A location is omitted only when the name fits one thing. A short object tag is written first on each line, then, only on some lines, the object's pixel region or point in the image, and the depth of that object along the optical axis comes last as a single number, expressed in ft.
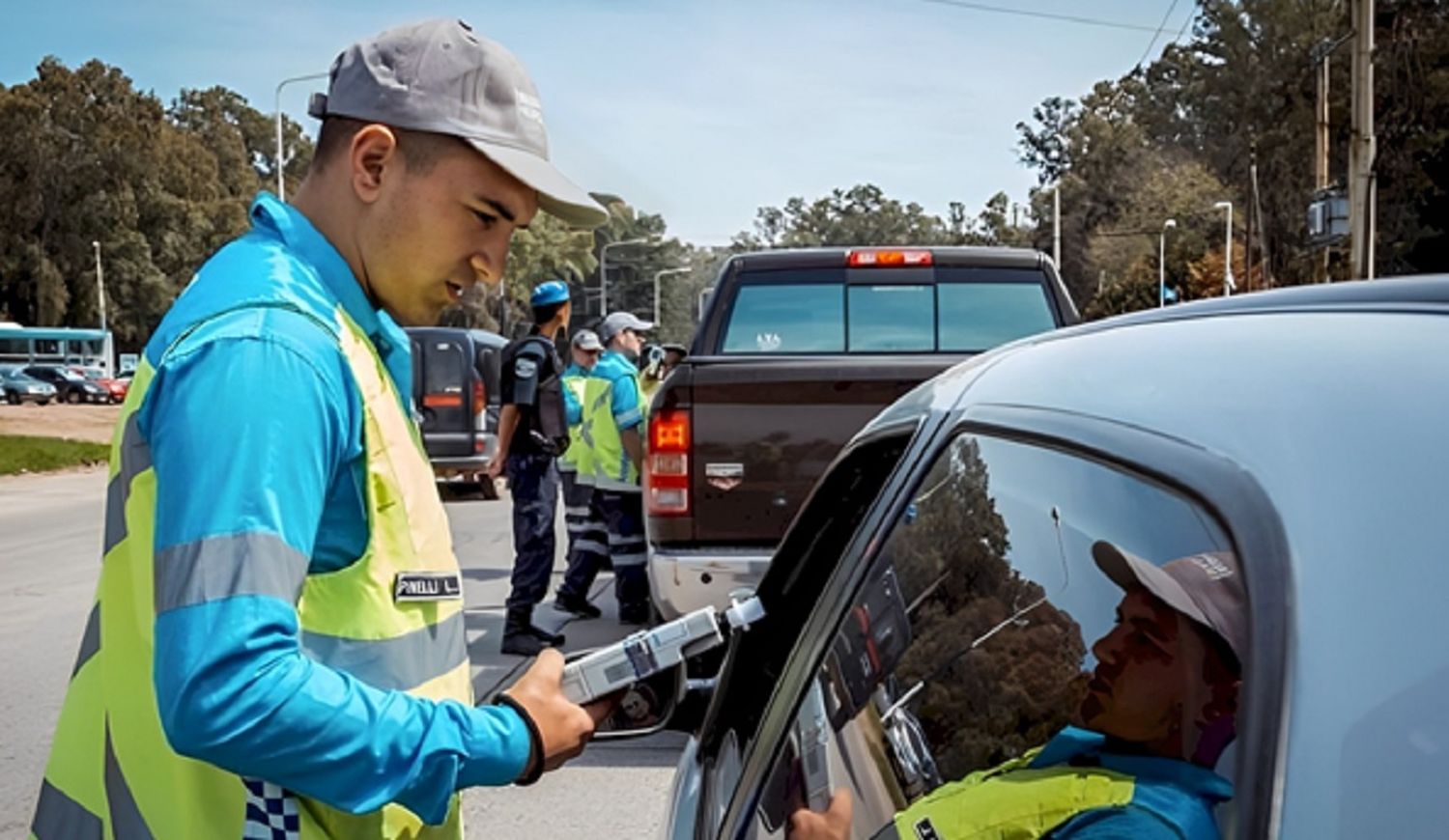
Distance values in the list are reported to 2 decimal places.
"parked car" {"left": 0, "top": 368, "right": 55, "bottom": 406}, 167.22
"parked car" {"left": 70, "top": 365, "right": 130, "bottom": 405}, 177.88
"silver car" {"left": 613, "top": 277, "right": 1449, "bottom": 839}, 2.58
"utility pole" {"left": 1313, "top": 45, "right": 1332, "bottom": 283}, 93.49
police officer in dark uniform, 23.00
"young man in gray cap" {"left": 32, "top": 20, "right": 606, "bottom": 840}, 4.49
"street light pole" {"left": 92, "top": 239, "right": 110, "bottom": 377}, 205.67
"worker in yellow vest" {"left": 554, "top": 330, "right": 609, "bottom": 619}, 26.16
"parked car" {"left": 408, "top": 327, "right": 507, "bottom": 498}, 52.26
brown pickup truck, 18.07
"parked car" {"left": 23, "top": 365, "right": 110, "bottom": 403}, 176.55
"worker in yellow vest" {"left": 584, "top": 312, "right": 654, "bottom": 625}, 25.27
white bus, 198.70
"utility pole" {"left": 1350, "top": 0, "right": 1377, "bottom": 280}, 66.54
